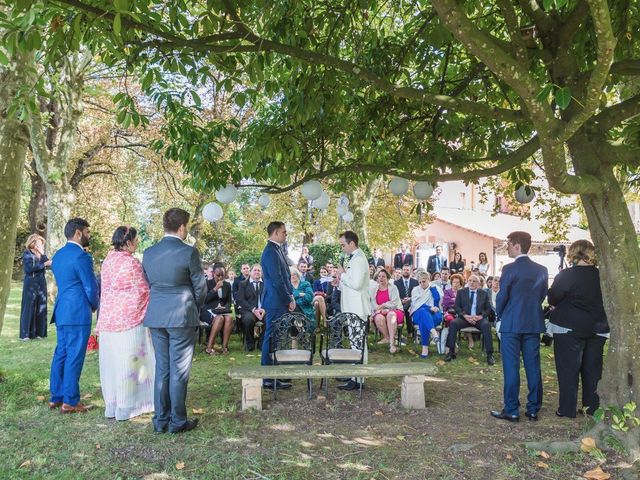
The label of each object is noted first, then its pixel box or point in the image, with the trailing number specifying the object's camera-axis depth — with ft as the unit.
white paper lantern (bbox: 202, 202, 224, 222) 29.30
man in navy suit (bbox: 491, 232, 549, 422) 19.06
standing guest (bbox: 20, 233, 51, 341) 35.17
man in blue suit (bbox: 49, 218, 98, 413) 19.33
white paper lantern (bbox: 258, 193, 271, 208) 29.48
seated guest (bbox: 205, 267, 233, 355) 32.48
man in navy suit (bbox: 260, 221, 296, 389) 23.44
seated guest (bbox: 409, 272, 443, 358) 32.58
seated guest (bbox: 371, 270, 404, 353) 32.89
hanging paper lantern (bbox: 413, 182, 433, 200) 23.81
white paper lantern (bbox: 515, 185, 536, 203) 22.90
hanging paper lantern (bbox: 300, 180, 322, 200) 24.48
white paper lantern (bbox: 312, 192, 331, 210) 28.30
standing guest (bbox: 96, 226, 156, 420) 18.71
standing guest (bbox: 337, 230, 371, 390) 23.53
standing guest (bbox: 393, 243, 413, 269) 67.41
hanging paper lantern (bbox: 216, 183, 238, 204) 23.02
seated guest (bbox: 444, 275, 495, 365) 30.83
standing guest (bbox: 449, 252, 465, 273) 66.85
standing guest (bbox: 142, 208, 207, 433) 17.07
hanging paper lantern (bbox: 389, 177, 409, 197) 23.49
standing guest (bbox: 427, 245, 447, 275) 65.77
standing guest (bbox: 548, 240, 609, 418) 18.78
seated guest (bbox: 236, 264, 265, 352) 33.37
